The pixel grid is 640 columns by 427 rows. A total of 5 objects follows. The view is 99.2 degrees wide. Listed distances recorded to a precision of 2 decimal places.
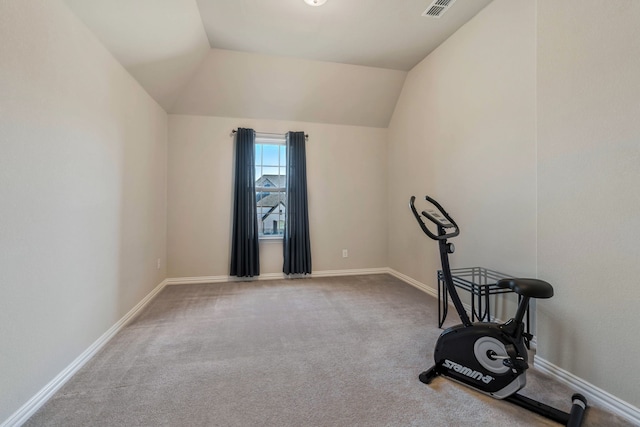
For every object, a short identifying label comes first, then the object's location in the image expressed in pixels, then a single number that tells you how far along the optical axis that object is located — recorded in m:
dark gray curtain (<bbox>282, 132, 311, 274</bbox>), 3.95
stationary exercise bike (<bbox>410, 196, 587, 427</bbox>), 1.41
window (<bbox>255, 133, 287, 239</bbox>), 4.12
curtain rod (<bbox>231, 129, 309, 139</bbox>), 3.84
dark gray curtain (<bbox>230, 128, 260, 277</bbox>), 3.78
